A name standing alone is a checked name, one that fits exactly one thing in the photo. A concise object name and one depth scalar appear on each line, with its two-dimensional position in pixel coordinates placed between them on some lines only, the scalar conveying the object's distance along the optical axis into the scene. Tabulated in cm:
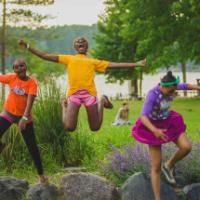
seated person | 2952
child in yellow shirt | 1157
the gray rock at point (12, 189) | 1184
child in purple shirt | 1024
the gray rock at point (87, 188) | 1148
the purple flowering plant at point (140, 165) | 1190
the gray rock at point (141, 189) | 1108
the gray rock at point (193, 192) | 1130
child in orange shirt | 1121
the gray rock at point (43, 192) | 1158
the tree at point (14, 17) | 5035
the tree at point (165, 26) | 3759
